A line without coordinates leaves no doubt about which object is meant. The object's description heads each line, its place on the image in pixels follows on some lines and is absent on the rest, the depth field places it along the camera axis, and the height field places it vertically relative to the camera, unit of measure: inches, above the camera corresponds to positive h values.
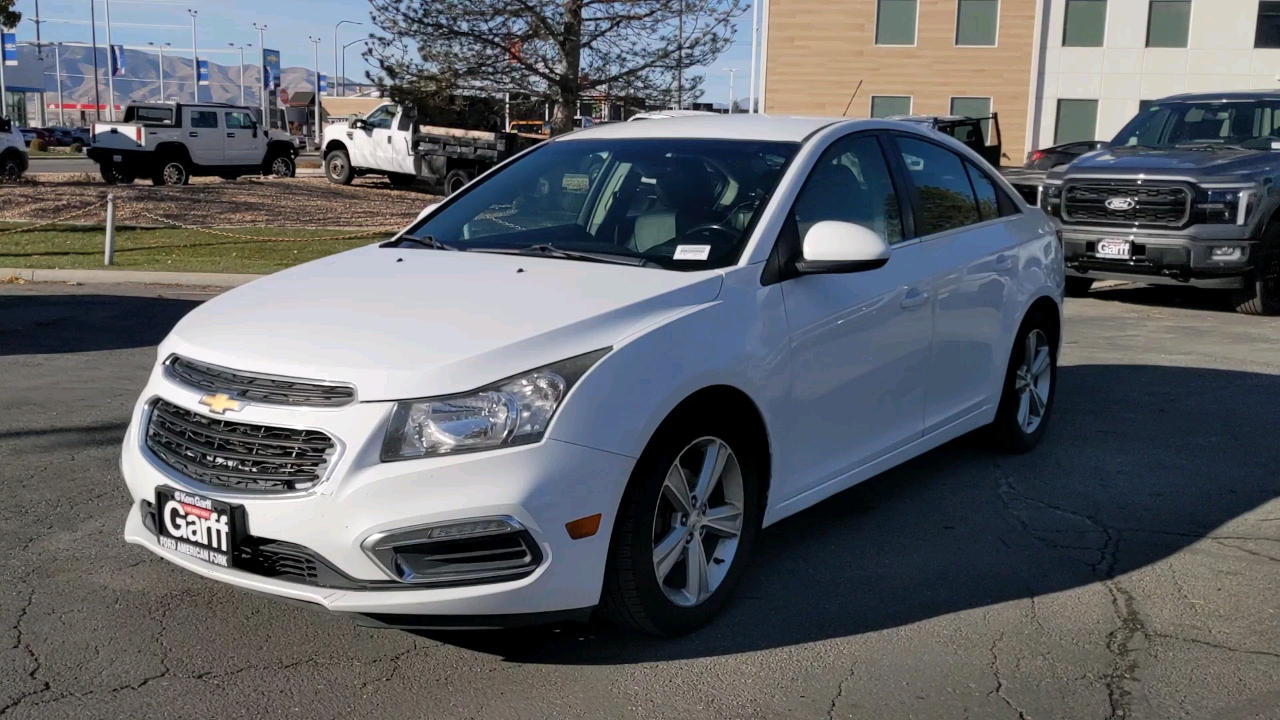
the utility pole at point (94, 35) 3272.6 +202.0
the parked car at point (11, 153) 1065.5 -31.6
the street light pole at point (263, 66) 2752.5 +115.8
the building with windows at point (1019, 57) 1643.7 +107.5
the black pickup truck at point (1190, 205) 457.4 -21.4
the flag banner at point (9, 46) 1961.1 +101.9
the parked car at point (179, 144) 1100.5 -22.1
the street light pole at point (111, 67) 2856.8 +108.8
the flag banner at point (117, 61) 2970.0 +126.8
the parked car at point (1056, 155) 673.8 -7.7
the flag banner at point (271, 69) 2834.6 +112.0
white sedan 140.3 -29.8
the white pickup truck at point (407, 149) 1044.5 -20.4
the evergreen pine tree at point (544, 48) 961.5 +59.4
